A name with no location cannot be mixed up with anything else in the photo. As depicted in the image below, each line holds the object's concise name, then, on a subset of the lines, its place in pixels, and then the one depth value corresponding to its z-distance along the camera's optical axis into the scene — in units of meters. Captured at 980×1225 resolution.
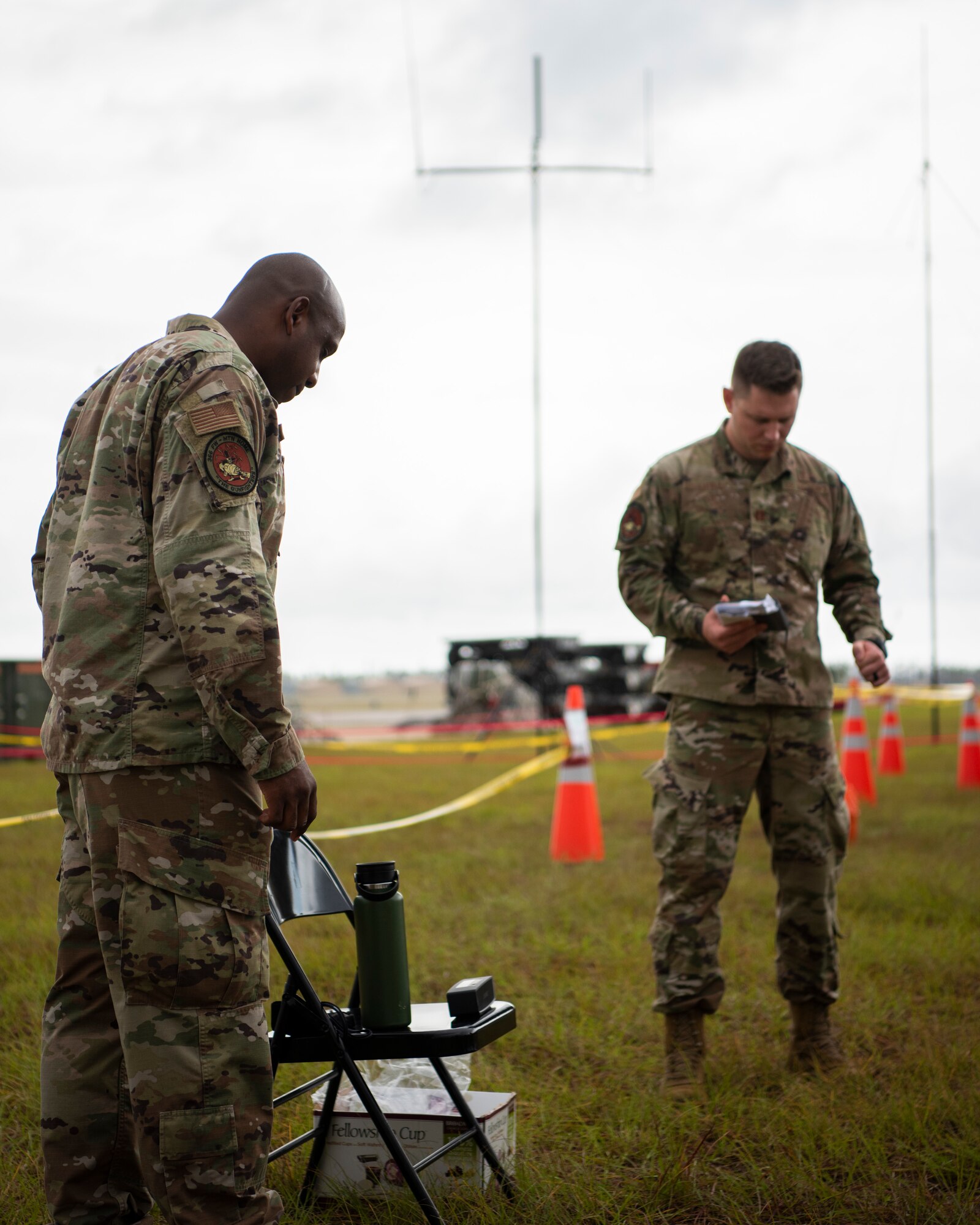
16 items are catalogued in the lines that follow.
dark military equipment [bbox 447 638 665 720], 15.10
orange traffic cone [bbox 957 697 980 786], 10.21
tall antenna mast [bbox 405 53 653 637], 11.64
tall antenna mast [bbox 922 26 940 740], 13.65
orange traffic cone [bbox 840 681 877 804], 9.18
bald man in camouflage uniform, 1.99
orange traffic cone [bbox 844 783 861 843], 7.41
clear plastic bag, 2.82
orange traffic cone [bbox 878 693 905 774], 11.47
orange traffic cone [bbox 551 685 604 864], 6.95
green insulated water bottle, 2.47
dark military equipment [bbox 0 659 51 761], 14.19
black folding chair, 2.37
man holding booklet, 3.65
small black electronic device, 2.50
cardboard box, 2.69
